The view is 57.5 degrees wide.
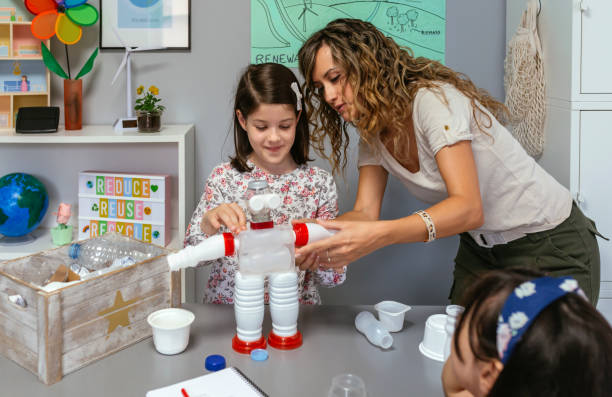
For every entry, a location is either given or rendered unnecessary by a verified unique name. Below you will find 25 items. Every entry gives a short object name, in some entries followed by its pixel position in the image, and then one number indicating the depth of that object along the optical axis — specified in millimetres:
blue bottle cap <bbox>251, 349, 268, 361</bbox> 1105
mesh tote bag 1874
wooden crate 1016
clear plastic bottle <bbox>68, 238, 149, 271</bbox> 1278
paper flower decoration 1978
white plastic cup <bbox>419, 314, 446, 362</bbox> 1122
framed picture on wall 2146
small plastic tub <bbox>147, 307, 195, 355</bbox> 1103
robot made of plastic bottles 1074
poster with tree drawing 2158
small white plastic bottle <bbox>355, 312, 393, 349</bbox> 1159
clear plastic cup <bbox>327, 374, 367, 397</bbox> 971
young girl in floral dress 1554
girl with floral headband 579
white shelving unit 2203
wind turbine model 2014
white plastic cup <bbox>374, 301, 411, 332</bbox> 1227
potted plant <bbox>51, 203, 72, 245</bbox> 1991
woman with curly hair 1230
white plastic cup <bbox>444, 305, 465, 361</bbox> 1050
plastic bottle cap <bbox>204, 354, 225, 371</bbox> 1060
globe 1941
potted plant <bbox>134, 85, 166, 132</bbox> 1973
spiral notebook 963
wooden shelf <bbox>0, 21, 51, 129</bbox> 2084
